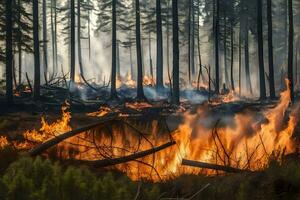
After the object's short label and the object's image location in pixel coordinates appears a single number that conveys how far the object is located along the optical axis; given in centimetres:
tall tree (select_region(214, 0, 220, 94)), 2852
